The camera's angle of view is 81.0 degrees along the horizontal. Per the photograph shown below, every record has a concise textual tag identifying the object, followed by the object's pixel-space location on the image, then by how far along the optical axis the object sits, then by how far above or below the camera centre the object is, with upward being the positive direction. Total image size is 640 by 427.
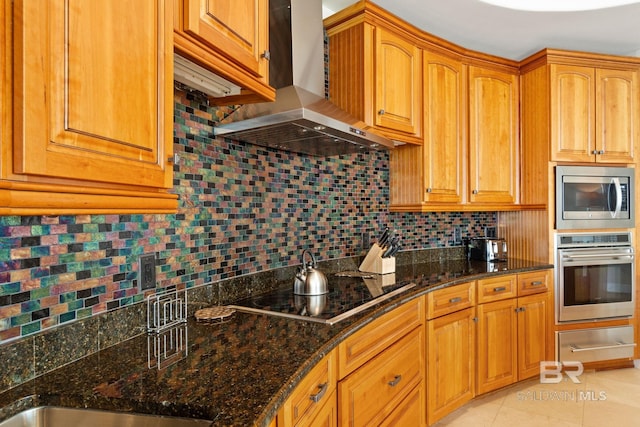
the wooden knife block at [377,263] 2.40 -0.31
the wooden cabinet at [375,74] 2.27 +0.89
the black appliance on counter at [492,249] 3.03 -0.29
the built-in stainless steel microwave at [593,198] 2.86 +0.12
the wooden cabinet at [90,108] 0.60 +0.21
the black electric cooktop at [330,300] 1.49 -0.39
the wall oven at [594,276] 2.84 -0.48
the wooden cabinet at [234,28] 1.05 +0.59
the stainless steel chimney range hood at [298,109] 1.60 +0.48
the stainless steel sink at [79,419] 0.80 -0.44
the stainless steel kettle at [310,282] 1.82 -0.33
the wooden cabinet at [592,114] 2.87 +0.78
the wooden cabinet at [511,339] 2.51 -0.88
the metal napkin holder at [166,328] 1.08 -0.40
